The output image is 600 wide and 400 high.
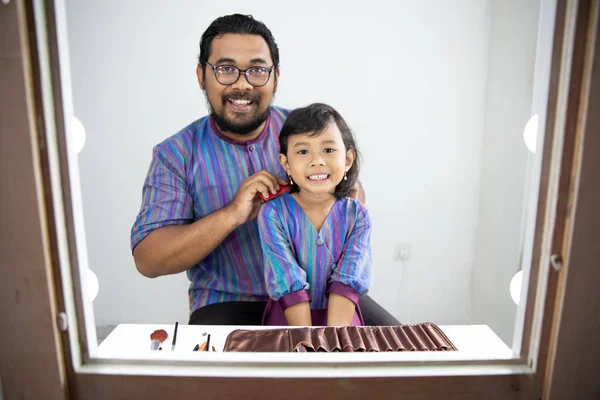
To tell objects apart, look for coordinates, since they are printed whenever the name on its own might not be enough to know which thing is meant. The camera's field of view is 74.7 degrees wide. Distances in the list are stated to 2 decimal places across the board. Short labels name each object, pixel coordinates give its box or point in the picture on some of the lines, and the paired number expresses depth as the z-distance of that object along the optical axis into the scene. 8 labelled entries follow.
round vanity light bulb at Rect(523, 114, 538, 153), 0.53
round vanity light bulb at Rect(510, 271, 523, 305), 0.59
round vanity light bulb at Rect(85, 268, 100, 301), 0.56
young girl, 1.00
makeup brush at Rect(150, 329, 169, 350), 0.76
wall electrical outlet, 1.96
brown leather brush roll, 0.69
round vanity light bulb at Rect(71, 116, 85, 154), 0.49
